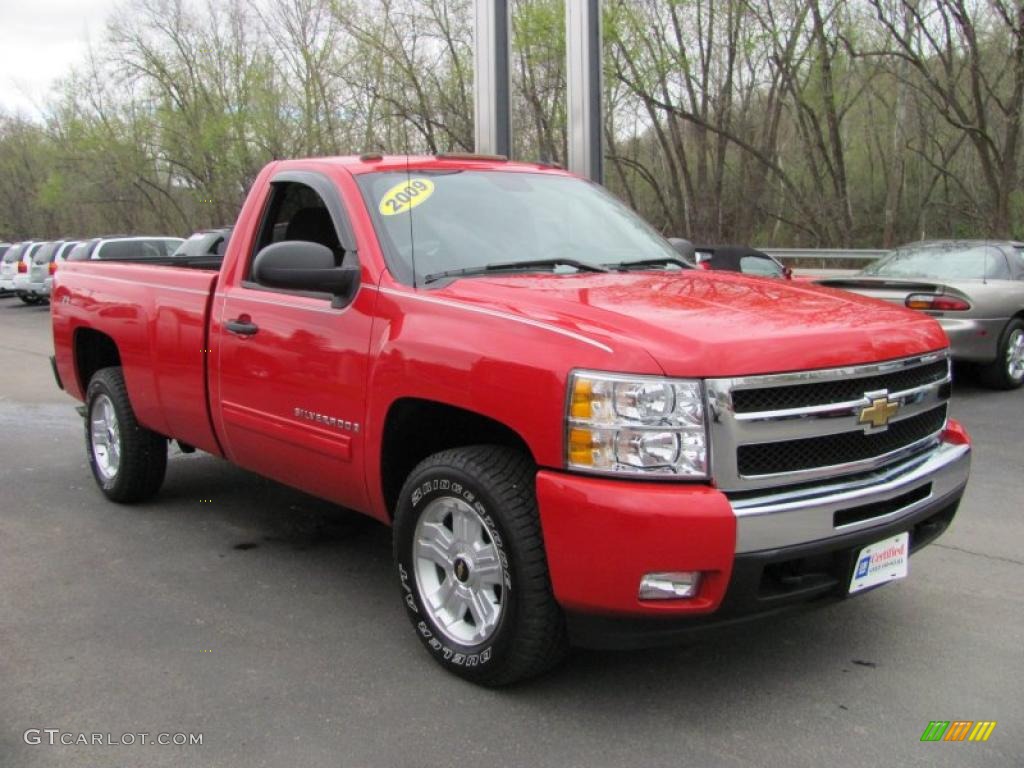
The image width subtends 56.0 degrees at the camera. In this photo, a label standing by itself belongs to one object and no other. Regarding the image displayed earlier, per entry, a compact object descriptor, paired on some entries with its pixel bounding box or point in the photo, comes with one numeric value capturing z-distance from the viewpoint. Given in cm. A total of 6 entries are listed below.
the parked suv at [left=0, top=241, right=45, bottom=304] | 2762
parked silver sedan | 916
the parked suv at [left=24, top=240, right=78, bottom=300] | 2684
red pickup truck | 291
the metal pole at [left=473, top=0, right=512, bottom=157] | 1137
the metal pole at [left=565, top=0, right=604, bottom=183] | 1134
